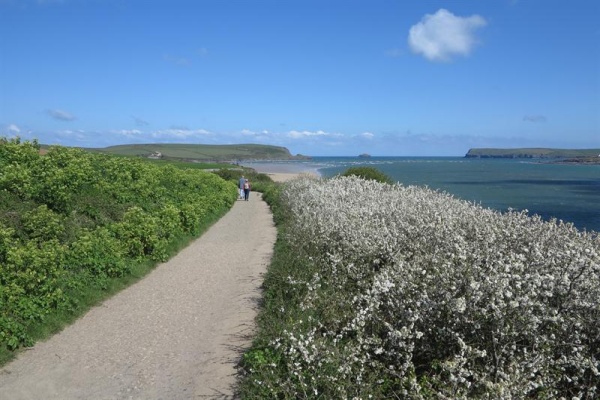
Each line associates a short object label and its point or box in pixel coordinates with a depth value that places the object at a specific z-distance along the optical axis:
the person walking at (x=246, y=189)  31.69
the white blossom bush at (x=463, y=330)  5.13
